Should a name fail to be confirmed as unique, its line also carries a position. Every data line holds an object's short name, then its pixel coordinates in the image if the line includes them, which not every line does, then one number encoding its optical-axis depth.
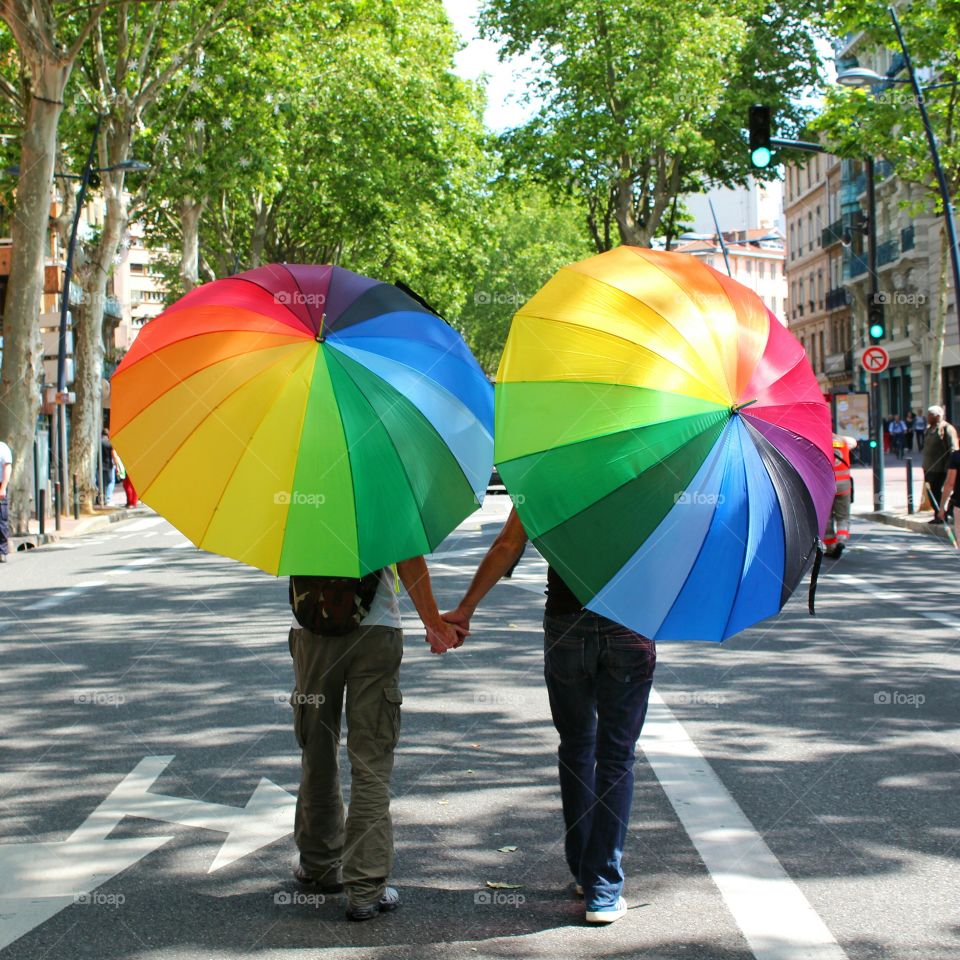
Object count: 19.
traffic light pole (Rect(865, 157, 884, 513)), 26.62
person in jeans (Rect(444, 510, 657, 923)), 4.50
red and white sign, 27.06
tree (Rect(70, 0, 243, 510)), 30.44
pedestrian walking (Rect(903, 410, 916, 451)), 53.78
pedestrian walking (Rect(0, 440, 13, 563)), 19.31
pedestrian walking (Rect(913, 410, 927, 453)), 52.93
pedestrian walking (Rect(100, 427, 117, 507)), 37.84
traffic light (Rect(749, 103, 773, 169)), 20.30
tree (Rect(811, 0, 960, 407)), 27.16
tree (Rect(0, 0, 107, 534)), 24.25
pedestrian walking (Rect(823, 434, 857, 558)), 16.05
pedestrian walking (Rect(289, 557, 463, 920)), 4.56
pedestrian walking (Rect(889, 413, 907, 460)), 54.81
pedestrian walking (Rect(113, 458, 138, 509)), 34.44
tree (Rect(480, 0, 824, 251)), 42.75
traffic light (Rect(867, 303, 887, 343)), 27.00
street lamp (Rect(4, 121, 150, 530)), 30.31
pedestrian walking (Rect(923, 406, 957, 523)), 21.11
